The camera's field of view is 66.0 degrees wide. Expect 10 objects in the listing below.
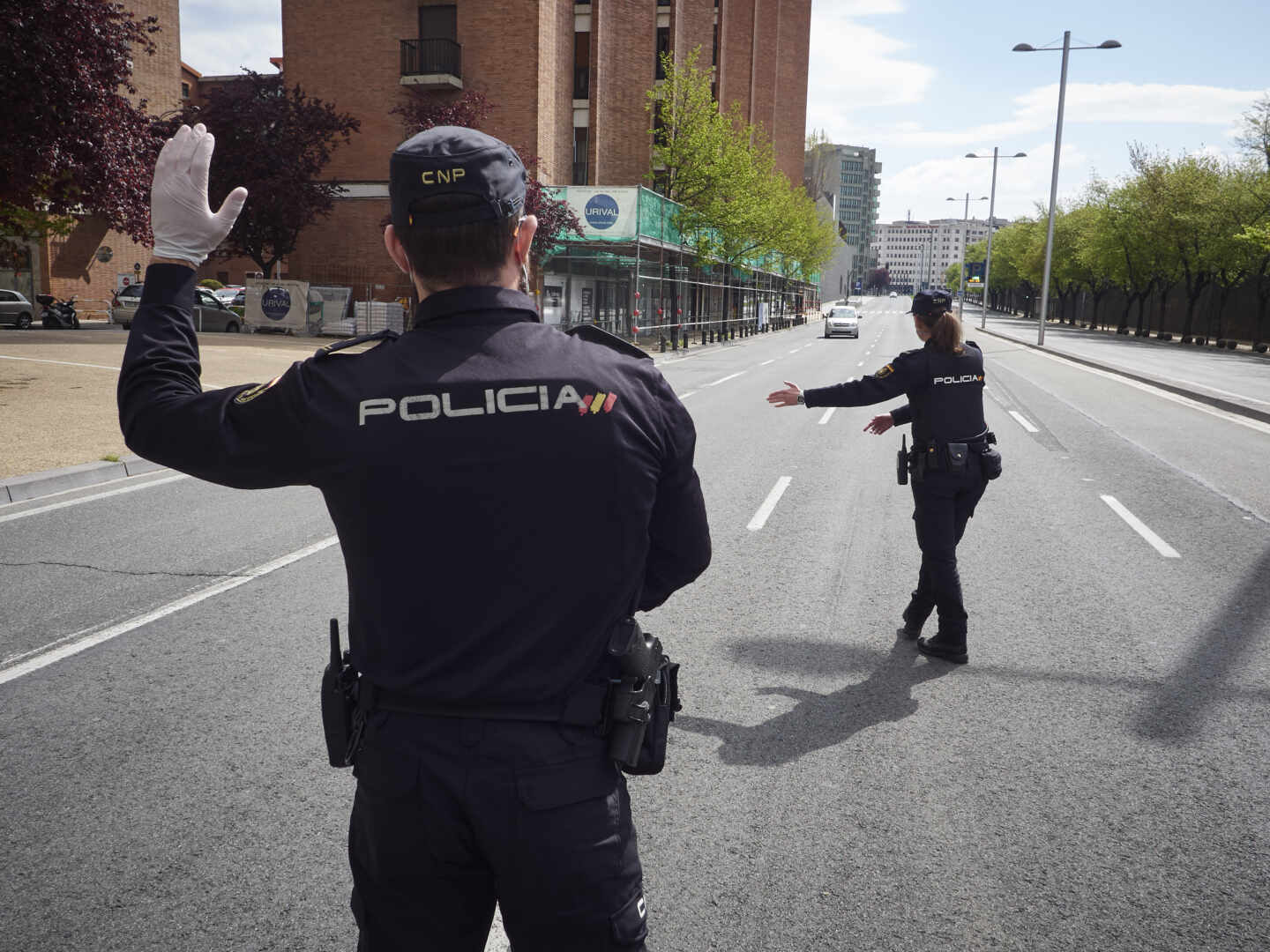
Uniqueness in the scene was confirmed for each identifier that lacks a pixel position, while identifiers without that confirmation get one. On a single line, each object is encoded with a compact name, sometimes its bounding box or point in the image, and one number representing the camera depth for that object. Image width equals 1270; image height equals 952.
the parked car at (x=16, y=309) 30.91
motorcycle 31.58
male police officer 1.65
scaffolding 30.20
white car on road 50.56
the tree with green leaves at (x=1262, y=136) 45.19
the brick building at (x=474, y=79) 33.78
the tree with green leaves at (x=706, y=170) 37.25
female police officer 5.31
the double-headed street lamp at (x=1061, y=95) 38.69
